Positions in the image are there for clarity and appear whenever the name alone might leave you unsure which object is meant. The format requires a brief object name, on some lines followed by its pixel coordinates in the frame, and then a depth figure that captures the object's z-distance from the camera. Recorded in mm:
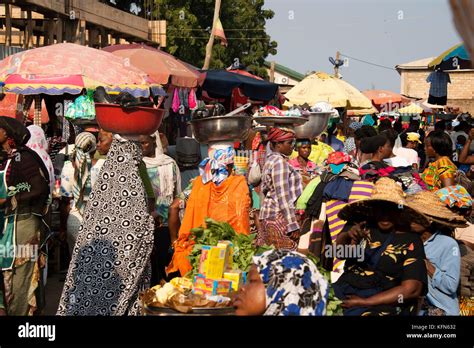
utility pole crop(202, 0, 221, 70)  26344
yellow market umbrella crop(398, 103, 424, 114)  33469
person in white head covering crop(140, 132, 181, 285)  8750
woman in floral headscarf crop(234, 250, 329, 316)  4320
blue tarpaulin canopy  16219
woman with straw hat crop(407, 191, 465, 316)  5695
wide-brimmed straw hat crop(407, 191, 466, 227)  5961
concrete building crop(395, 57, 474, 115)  47750
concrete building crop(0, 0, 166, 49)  18234
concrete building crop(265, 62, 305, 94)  58438
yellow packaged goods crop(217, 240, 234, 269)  5457
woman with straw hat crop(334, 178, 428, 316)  5230
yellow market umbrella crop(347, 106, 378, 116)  21647
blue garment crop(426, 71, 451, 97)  16266
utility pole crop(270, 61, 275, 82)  38406
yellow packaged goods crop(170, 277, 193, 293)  5328
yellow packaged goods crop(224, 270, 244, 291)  5266
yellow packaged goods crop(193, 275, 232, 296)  5184
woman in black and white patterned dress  6711
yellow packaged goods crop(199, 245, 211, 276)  5375
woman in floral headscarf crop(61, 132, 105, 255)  8625
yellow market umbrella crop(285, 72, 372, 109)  16375
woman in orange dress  7207
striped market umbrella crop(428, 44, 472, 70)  13570
